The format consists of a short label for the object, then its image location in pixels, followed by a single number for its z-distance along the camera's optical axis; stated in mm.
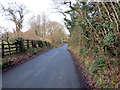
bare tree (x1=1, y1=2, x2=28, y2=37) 11270
